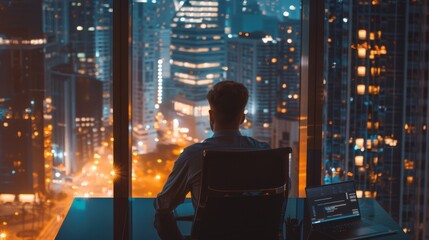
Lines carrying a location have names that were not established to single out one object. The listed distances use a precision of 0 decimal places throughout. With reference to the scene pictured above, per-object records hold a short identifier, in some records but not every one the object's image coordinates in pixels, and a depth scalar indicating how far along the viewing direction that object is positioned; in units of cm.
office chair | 194
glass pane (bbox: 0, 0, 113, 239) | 406
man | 215
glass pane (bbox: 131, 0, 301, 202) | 326
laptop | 247
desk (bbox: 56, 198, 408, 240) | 259
